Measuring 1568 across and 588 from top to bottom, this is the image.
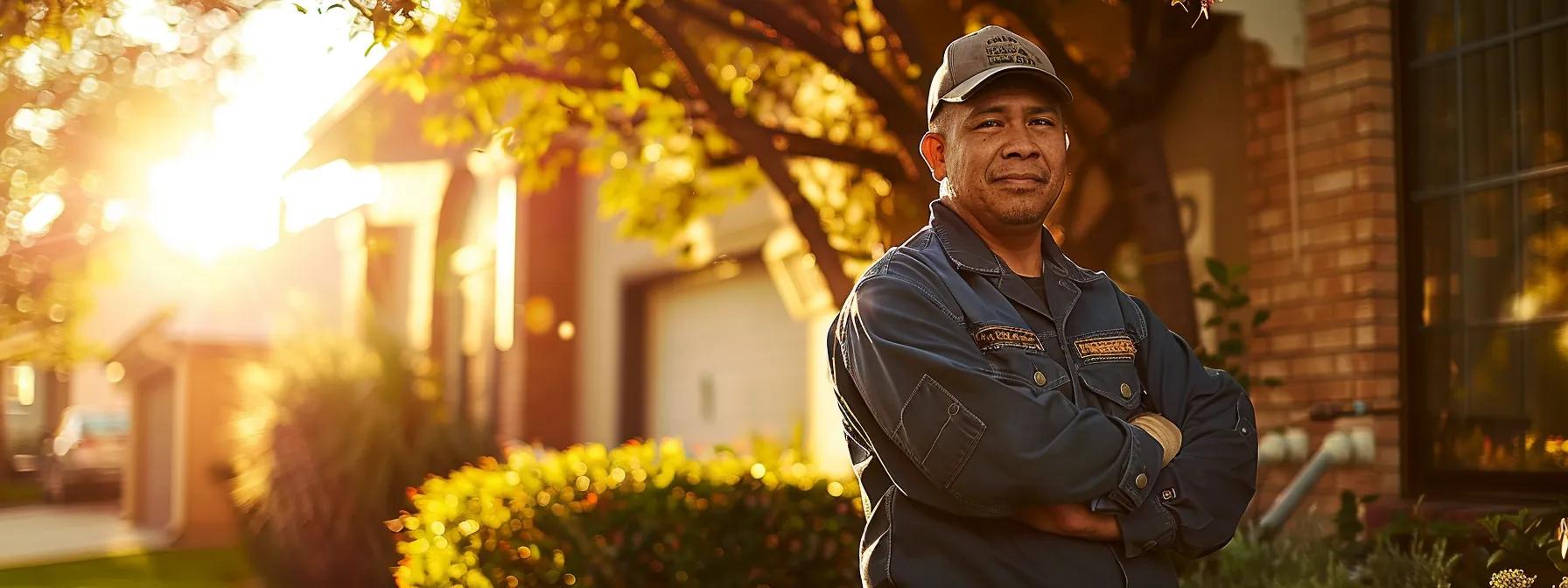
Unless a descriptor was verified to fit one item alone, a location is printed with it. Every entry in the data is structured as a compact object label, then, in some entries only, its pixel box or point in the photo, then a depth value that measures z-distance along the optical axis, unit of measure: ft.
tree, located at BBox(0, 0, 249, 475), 44.57
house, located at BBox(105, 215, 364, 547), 65.77
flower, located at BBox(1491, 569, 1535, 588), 14.21
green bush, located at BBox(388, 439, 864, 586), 20.84
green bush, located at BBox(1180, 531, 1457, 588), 15.64
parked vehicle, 91.76
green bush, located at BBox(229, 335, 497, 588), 39.19
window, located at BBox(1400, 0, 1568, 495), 17.51
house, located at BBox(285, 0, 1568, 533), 17.76
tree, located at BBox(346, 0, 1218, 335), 20.45
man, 9.27
